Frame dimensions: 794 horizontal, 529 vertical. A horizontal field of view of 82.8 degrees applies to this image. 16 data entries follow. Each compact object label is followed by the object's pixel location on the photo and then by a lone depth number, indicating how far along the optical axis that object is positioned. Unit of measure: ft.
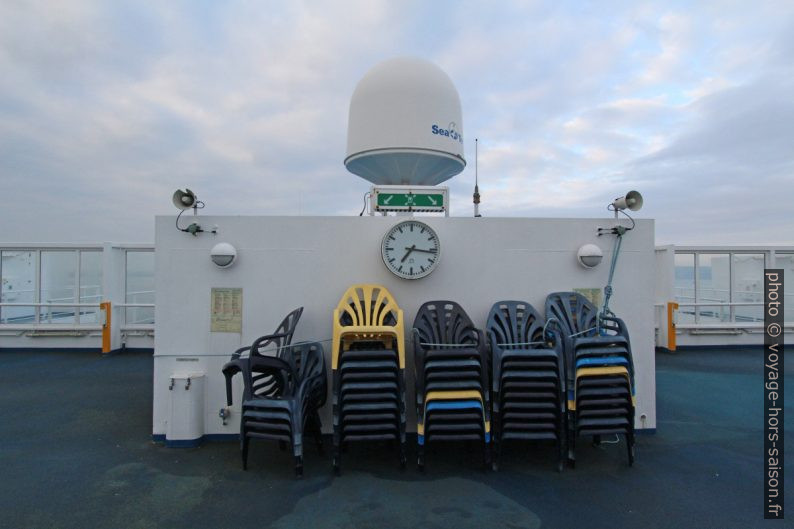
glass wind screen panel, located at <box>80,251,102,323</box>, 30.27
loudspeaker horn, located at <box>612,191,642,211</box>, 13.87
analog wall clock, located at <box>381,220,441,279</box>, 13.85
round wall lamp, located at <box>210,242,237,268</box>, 13.43
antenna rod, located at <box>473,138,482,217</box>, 16.46
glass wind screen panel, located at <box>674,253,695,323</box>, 33.53
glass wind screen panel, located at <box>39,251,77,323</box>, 30.50
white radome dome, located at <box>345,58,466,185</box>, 15.90
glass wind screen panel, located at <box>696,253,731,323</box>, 32.98
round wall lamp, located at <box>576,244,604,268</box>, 14.14
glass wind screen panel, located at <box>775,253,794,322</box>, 32.53
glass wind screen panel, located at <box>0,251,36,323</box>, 30.96
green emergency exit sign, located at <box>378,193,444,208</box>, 14.74
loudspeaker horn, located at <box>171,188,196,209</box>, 13.35
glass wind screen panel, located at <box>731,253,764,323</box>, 33.19
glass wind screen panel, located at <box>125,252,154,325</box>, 30.25
